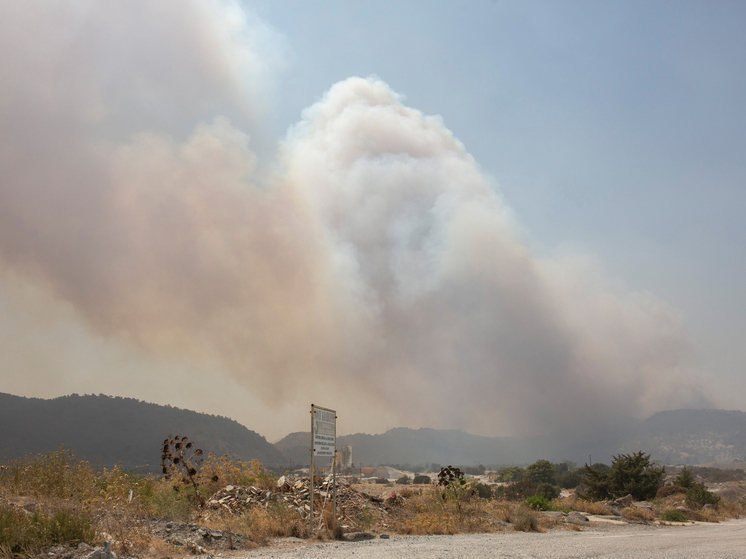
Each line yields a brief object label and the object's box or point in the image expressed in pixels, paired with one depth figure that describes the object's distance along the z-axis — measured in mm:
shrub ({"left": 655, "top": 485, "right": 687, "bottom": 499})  38656
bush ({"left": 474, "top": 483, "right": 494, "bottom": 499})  39519
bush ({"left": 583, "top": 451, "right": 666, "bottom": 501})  36375
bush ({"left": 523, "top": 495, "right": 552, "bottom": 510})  24188
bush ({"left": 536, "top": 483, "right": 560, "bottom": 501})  44975
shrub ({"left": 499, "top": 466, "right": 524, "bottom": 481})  82394
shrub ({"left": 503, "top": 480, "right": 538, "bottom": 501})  40438
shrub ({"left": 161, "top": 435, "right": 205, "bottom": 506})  15919
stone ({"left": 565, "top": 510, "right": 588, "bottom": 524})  20306
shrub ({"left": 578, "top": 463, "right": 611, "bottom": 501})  37656
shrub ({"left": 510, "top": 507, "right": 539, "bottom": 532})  16172
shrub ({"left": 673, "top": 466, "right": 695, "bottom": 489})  41156
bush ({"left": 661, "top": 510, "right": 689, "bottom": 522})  25219
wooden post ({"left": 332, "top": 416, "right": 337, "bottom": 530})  12375
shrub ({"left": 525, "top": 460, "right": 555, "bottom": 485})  72125
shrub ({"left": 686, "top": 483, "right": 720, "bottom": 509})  31834
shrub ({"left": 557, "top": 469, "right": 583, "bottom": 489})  70062
